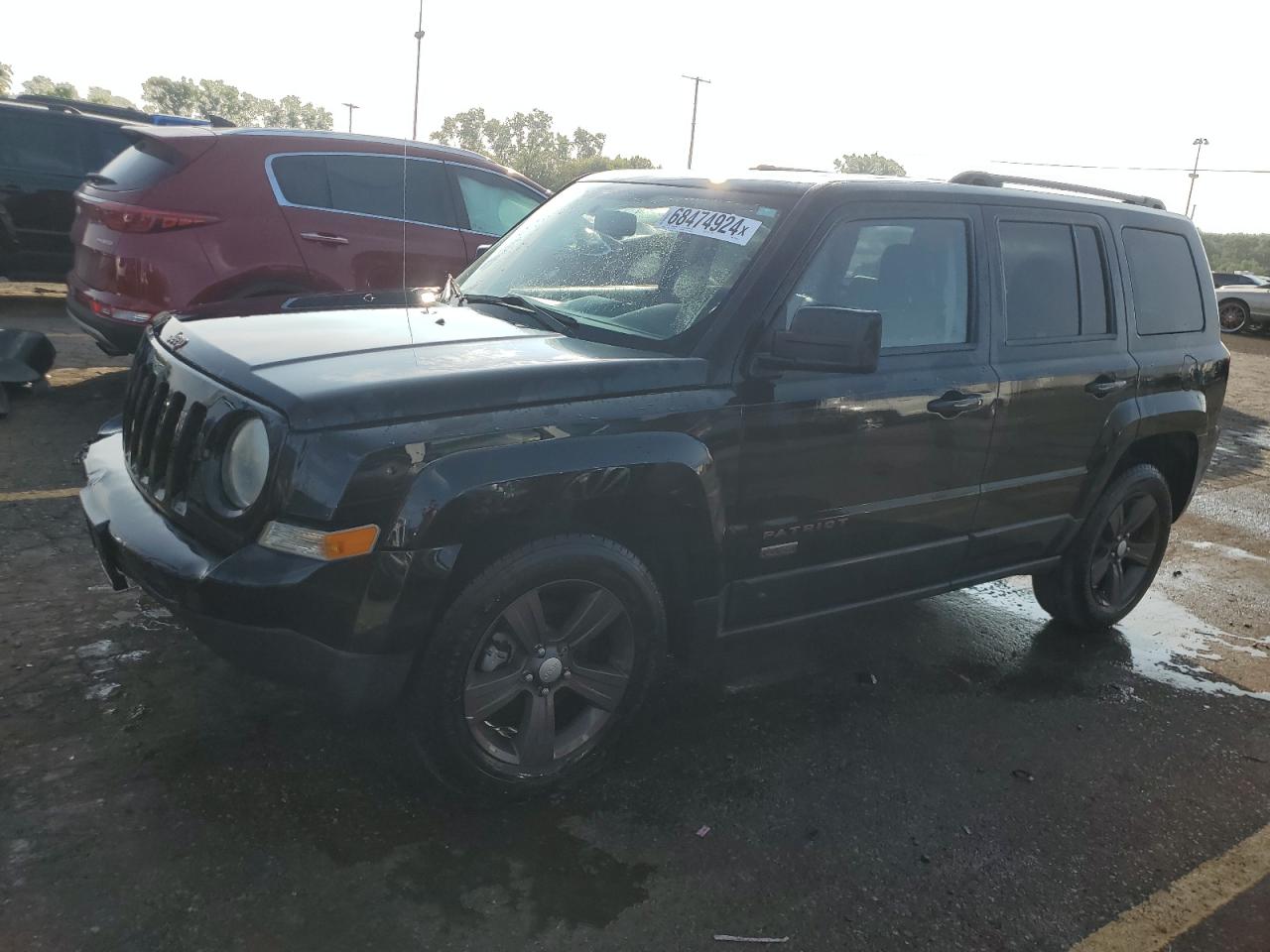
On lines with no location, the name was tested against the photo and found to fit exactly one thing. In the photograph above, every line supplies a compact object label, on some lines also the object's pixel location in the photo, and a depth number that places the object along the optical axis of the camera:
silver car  24.45
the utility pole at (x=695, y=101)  80.06
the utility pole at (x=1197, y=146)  73.88
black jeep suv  2.73
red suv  6.32
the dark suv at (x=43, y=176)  9.89
